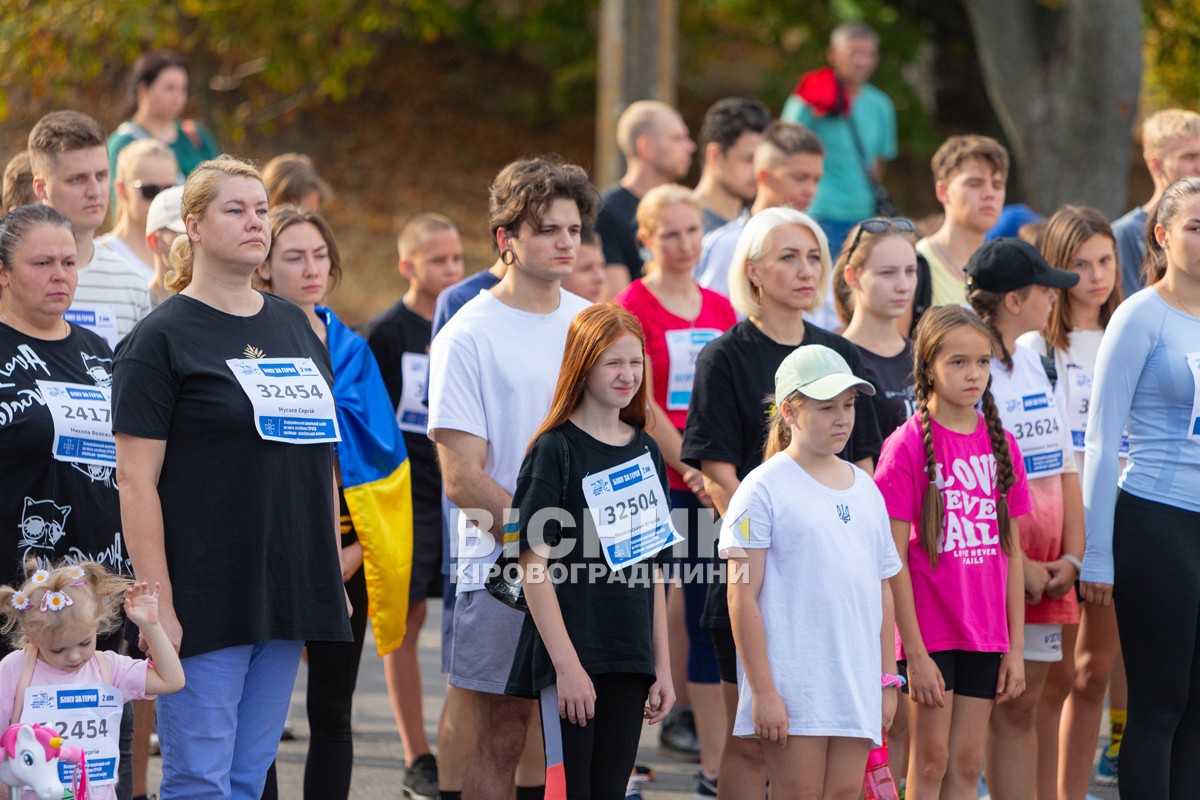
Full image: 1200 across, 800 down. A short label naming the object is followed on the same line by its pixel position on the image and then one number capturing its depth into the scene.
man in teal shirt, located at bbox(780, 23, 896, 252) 19.30
